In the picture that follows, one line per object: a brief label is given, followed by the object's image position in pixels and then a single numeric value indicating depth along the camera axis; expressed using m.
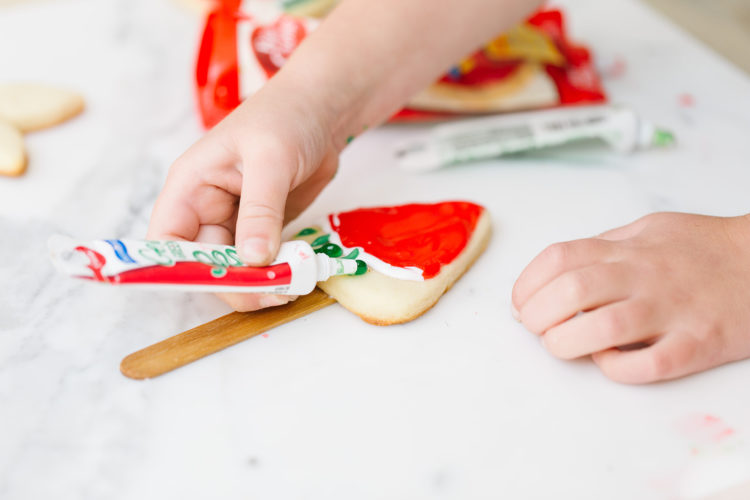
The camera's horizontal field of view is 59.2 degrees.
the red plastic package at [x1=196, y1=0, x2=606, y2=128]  0.83
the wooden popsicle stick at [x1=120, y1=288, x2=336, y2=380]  0.56
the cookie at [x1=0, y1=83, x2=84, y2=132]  0.84
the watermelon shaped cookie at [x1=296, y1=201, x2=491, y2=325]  0.59
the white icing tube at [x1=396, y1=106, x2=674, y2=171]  0.81
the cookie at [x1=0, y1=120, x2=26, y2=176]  0.77
